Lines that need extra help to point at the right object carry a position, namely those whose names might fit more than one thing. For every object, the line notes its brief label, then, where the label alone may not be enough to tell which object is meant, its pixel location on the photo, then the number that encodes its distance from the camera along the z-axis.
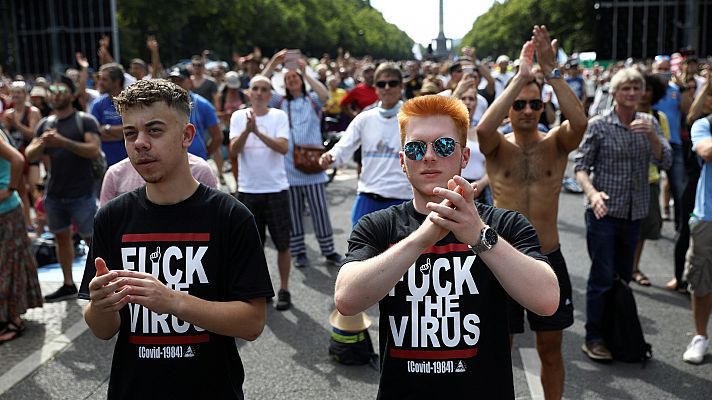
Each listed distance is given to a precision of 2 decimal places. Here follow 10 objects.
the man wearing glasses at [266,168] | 6.54
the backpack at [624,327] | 5.11
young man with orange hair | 2.34
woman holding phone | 7.60
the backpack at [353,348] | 5.12
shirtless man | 4.11
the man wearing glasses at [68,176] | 6.73
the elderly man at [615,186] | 5.19
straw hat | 5.05
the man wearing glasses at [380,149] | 5.69
